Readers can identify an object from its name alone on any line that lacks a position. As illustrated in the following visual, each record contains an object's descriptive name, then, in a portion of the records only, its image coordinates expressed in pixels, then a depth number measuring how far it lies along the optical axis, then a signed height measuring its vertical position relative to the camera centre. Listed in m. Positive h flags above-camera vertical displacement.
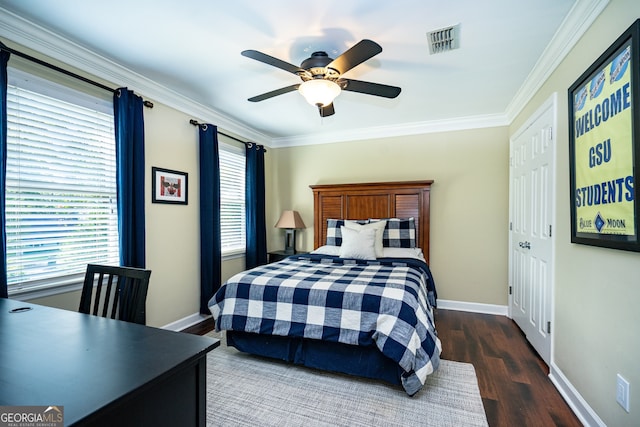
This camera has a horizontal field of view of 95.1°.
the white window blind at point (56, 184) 1.95 +0.23
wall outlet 1.38 -0.89
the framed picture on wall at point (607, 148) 1.31 +0.32
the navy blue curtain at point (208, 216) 3.39 -0.03
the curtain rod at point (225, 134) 3.32 +1.03
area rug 1.74 -1.24
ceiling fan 1.88 +0.99
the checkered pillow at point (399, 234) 3.73 -0.30
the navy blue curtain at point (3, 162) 1.78 +0.33
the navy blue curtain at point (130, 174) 2.50 +0.35
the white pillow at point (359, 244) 3.26 -0.37
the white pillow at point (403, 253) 3.38 -0.49
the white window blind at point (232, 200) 3.88 +0.19
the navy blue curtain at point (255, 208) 4.22 +0.07
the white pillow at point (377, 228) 3.38 -0.20
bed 1.94 -0.76
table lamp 4.36 -0.19
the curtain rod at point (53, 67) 1.87 +1.06
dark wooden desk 0.70 -0.44
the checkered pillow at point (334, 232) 3.87 -0.27
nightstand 4.26 -0.63
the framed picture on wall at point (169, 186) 2.90 +0.29
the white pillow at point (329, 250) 3.61 -0.49
